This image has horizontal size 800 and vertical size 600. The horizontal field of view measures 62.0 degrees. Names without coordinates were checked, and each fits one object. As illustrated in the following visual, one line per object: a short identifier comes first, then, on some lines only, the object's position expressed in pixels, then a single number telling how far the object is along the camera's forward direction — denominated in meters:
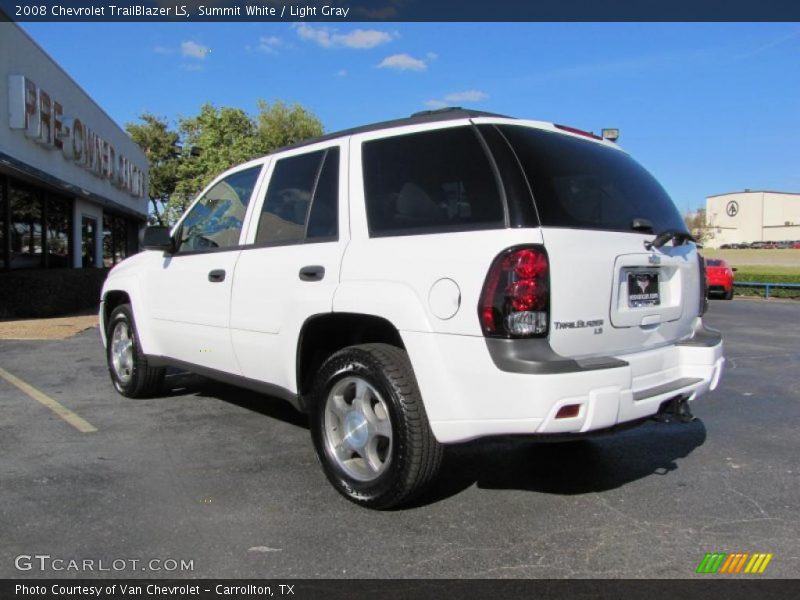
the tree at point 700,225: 71.89
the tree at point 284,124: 39.28
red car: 21.19
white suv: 2.96
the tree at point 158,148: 41.94
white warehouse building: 104.50
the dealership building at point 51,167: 13.16
